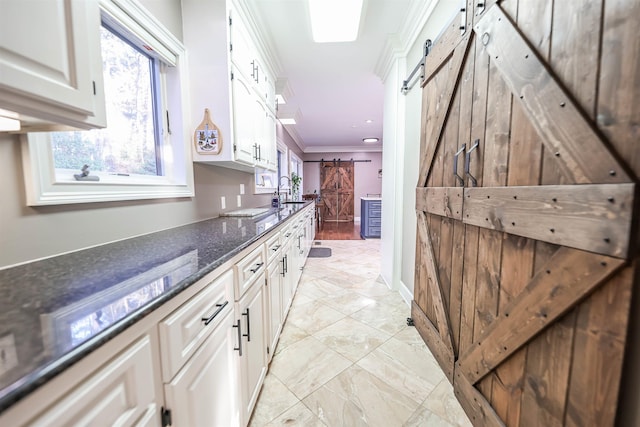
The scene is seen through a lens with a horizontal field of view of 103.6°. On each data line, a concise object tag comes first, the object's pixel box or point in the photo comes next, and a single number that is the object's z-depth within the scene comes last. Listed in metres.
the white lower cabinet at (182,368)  0.42
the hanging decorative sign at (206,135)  1.77
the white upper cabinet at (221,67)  1.69
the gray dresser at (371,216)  5.67
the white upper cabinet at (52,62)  0.56
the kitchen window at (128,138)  0.94
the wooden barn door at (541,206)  0.69
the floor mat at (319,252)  4.33
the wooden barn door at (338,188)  8.71
